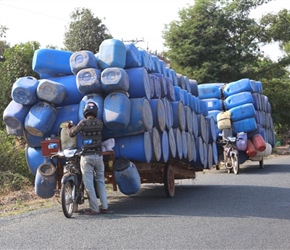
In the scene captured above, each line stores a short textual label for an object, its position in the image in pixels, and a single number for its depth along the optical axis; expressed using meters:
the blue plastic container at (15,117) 9.62
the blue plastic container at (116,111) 9.20
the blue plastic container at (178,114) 11.89
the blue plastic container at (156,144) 10.29
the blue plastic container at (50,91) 9.53
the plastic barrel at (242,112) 20.30
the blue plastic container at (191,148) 12.93
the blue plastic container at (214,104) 20.95
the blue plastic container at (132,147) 9.73
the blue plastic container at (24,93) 9.52
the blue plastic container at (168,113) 11.28
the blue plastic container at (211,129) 15.36
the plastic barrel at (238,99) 20.57
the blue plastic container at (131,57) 10.12
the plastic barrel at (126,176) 9.47
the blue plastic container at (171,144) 11.33
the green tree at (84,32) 30.17
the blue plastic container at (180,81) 13.89
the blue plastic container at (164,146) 10.86
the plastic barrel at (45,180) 9.35
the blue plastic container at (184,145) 12.36
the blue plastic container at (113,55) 9.74
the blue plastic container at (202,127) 14.26
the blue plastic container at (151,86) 10.58
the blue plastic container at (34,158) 9.98
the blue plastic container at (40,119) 9.47
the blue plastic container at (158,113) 10.44
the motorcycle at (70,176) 8.74
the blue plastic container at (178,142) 11.83
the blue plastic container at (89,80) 9.43
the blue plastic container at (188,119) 12.77
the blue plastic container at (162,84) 11.36
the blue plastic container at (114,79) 9.37
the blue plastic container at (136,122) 9.59
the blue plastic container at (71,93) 9.95
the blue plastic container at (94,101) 9.42
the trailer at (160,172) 9.72
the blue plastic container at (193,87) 15.43
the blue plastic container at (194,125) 13.52
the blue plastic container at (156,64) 11.68
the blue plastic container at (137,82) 9.93
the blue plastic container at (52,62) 10.17
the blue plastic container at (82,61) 9.63
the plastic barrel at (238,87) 21.00
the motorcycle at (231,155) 19.20
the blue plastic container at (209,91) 21.23
